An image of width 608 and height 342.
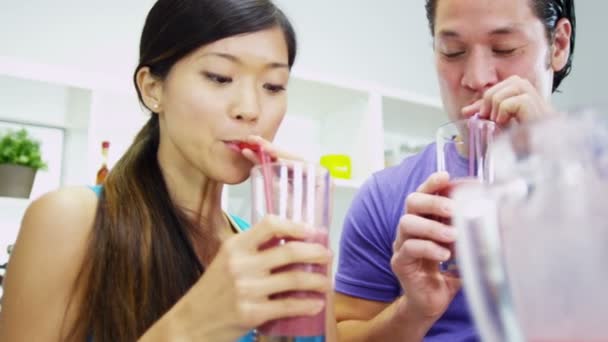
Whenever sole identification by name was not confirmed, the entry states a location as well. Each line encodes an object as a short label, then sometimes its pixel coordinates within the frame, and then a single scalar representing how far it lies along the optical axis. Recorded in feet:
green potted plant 5.08
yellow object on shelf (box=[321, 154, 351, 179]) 6.72
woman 2.62
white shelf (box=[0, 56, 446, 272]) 5.32
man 2.65
